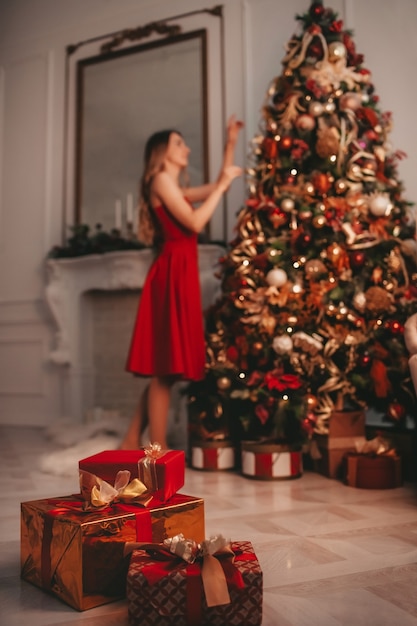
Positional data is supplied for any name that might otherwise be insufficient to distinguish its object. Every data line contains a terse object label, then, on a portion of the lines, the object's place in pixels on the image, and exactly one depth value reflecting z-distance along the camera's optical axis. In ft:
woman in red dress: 10.36
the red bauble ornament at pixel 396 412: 9.29
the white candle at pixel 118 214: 16.20
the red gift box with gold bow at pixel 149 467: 5.00
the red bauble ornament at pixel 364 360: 9.47
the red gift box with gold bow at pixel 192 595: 3.97
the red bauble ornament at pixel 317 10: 11.02
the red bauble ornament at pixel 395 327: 9.41
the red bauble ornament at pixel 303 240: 9.97
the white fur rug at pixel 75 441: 10.26
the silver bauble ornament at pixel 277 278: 9.87
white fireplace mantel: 16.17
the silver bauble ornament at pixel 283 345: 9.54
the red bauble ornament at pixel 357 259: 9.78
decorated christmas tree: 9.62
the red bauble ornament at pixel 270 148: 10.75
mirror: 15.71
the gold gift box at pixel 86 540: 4.38
